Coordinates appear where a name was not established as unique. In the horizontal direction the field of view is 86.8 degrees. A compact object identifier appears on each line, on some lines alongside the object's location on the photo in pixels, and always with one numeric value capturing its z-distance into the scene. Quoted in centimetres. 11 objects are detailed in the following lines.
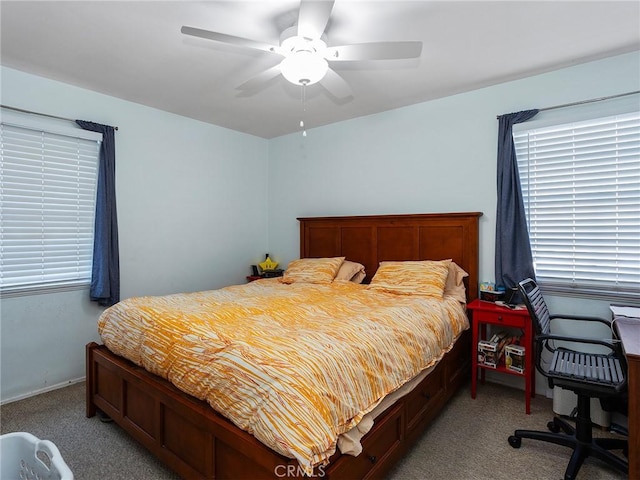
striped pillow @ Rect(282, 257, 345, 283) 347
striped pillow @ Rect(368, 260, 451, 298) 280
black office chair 177
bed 141
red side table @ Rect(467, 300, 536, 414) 252
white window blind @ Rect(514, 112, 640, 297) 249
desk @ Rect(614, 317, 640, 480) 157
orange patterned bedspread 130
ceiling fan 178
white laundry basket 133
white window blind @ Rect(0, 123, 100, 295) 274
